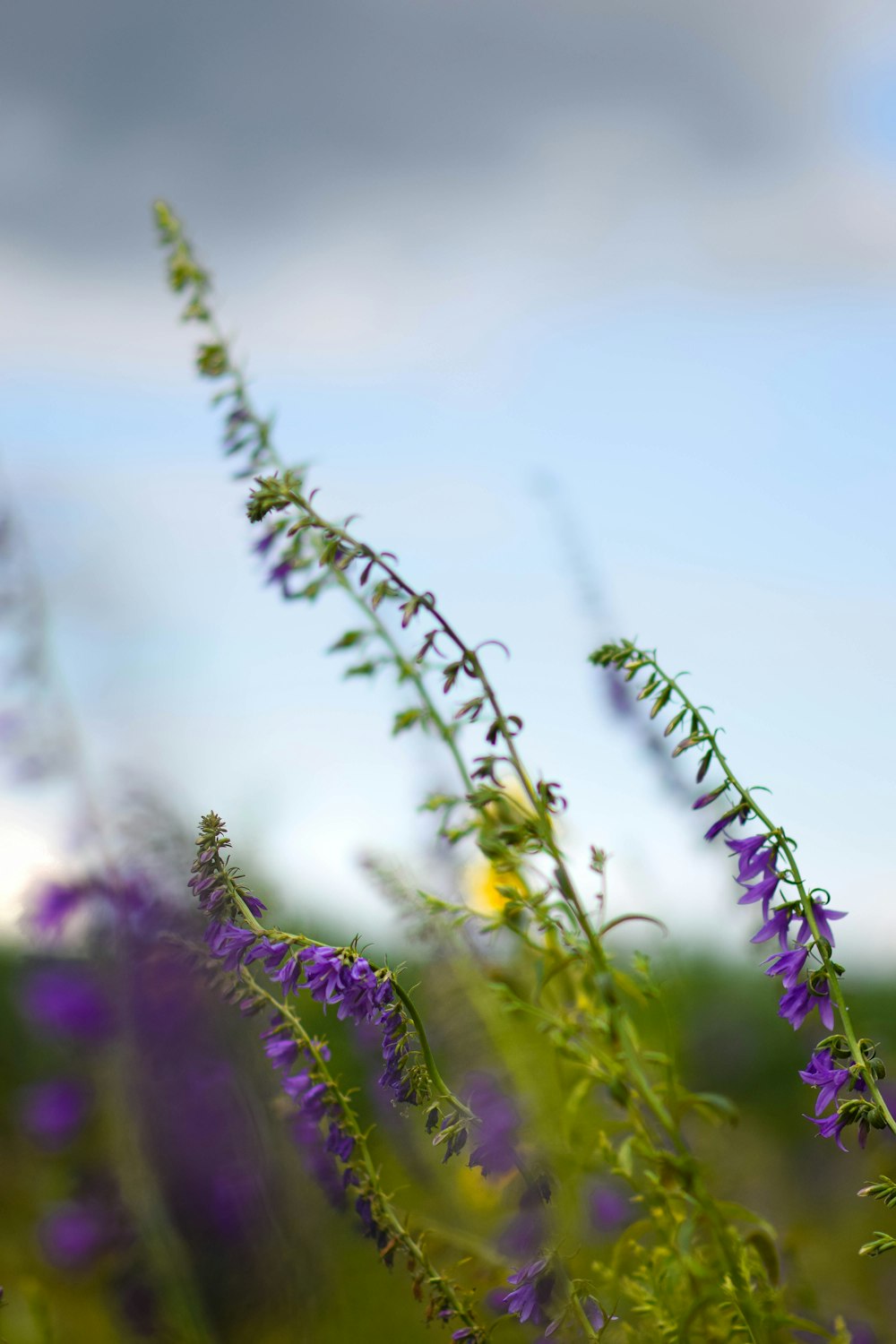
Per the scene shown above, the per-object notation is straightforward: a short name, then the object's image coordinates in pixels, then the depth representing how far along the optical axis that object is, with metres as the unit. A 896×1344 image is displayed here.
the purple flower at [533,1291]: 1.30
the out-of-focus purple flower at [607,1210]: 1.66
